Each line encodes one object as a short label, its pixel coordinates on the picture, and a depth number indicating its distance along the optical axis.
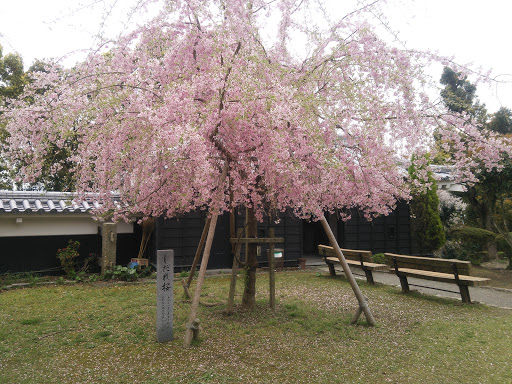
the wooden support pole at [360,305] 5.18
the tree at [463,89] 21.88
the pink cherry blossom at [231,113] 4.35
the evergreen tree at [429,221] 13.02
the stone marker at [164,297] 4.53
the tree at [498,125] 19.34
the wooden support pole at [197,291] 4.31
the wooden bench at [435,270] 6.45
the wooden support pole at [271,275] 5.90
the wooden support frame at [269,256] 5.58
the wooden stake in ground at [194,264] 6.40
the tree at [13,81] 13.35
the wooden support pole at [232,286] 5.54
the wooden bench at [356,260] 8.31
